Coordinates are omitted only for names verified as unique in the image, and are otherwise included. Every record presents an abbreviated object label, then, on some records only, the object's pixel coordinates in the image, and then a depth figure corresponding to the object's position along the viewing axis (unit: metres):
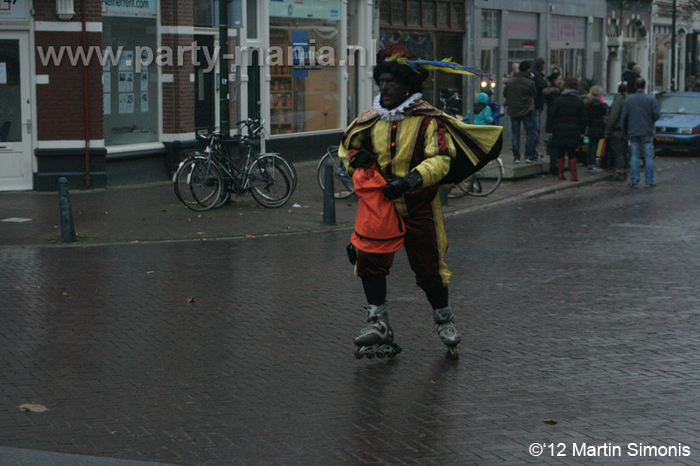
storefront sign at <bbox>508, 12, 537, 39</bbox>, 32.76
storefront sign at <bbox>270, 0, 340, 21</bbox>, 21.84
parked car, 26.23
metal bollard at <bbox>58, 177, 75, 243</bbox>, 12.15
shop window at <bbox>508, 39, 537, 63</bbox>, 32.85
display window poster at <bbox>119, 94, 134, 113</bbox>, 18.14
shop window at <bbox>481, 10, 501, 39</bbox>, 30.94
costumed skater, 6.88
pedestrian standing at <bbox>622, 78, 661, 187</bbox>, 18.81
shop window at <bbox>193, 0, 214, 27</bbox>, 19.33
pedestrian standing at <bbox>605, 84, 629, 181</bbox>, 19.91
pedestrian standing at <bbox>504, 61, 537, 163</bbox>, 20.58
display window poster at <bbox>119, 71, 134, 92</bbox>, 18.08
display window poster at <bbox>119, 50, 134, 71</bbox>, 18.05
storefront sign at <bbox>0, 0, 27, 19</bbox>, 16.66
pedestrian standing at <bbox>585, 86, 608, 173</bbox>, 20.61
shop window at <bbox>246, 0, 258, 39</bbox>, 21.02
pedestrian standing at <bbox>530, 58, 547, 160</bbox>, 22.42
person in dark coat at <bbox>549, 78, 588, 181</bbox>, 19.03
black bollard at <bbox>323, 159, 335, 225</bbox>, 13.59
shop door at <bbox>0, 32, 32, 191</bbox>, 16.80
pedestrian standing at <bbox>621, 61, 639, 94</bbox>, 25.79
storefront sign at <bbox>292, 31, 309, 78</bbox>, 22.48
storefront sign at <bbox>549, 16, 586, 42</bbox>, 36.03
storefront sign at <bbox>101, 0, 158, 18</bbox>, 17.64
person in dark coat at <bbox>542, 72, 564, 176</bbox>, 19.81
